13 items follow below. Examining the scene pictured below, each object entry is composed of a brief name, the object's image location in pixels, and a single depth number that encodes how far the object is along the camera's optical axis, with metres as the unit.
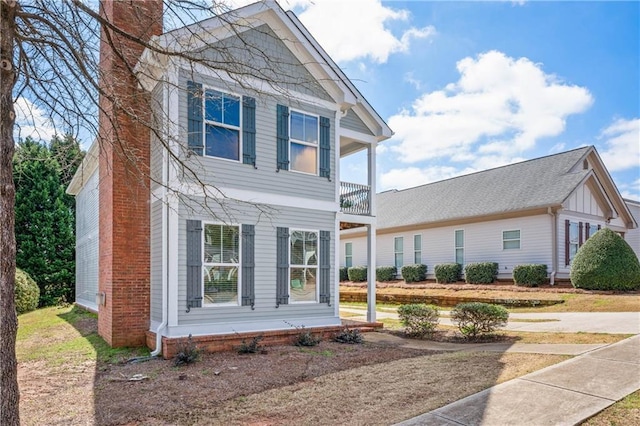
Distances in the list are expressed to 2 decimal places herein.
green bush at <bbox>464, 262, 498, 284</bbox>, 19.19
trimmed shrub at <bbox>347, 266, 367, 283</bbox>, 25.12
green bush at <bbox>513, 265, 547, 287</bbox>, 17.41
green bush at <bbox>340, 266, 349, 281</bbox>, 26.77
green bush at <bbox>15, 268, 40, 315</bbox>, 17.25
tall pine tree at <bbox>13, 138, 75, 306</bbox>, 20.17
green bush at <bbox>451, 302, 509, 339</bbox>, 9.58
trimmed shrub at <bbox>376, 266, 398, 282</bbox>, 24.25
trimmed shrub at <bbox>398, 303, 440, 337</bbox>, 10.39
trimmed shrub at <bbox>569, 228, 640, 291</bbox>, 15.37
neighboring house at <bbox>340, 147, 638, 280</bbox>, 18.14
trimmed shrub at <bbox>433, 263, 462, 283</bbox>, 20.62
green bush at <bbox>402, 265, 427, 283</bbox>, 22.31
